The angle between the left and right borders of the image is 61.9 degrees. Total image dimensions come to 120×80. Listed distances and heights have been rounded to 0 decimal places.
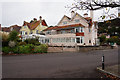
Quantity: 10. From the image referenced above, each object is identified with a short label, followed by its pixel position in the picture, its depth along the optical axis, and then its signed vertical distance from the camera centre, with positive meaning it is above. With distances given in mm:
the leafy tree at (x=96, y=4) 5094 +1920
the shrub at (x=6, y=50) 15602 -1625
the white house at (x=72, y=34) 28391 +1732
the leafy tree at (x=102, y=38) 37500 +787
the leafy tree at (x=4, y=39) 16220 +14
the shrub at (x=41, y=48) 17602 -1571
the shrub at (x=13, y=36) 16692 +620
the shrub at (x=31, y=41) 24119 -313
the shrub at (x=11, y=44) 15609 -683
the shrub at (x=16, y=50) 15984 -1654
